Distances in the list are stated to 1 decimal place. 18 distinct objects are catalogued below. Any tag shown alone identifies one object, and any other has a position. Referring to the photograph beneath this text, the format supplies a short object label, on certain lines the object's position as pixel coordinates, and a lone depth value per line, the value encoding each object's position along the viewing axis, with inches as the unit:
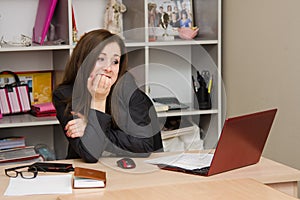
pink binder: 134.2
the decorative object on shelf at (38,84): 142.9
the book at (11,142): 133.7
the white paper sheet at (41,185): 73.5
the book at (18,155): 129.3
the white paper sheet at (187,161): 85.3
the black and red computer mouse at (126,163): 84.0
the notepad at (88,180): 74.6
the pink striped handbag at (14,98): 135.6
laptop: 80.7
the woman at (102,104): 90.2
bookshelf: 134.5
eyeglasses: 82.1
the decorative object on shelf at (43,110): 135.3
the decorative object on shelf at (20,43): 131.0
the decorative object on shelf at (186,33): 143.0
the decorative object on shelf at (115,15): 140.2
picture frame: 143.5
